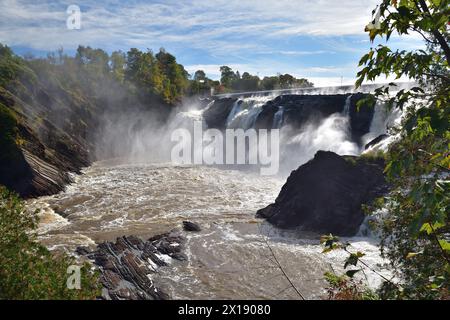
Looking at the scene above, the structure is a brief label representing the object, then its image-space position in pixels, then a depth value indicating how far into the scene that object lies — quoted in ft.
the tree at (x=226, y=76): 392.00
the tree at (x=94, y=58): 237.92
